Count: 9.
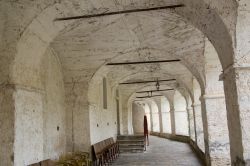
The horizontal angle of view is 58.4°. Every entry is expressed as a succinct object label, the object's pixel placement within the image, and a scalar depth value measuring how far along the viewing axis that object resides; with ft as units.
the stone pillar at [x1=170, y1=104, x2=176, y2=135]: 54.64
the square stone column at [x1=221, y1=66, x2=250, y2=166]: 10.67
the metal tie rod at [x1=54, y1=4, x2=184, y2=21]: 15.16
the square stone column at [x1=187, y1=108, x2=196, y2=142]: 42.04
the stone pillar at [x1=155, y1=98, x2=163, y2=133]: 65.60
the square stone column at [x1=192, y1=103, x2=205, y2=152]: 32.41
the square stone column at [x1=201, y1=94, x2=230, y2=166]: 22.03
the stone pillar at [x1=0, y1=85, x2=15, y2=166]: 12.83
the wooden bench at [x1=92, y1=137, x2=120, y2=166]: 24.59
